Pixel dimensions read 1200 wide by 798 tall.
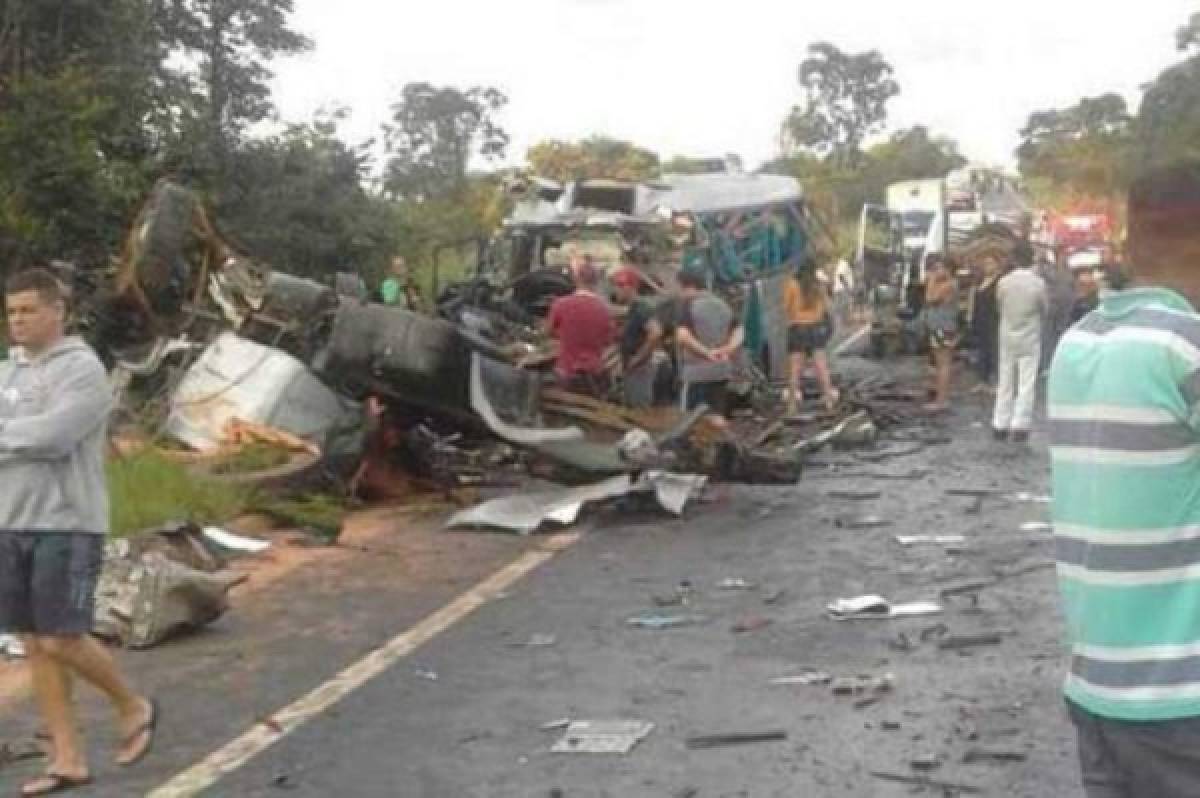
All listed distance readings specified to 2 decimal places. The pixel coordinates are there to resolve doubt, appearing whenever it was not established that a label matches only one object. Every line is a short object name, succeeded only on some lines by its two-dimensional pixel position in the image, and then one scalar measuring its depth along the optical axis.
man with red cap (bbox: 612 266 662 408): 15.95
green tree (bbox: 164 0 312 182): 29.34
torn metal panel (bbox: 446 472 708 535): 12.29
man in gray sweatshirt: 6.27
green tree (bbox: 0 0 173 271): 21.17
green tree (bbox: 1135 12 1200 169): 51.46
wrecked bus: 20.05
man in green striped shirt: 3.20
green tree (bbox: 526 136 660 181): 47.38
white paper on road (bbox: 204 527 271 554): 11.29
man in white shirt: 16.81
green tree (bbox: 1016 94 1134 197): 65.19
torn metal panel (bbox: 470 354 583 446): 13.16
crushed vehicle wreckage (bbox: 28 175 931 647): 13.04
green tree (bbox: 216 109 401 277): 28.11
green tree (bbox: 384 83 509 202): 54.31
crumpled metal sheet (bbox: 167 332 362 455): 13.60
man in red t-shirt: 14.96
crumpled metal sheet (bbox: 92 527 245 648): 8.63
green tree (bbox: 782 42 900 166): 90.06
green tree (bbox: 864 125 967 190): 71.68
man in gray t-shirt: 14.67
